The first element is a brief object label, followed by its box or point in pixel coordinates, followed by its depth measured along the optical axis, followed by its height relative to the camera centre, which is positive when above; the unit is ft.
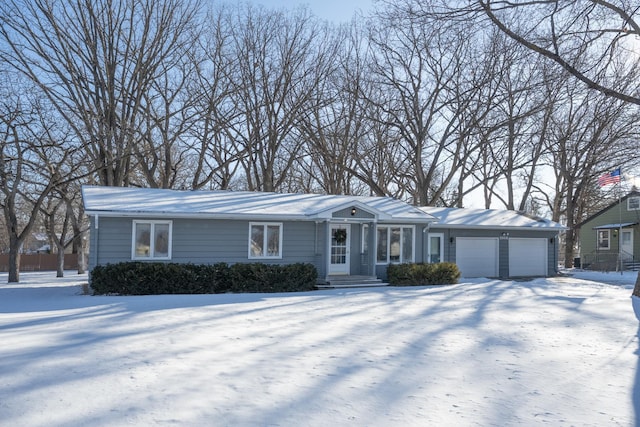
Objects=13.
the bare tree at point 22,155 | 68.49 +12.73
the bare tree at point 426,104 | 85.25 +25.65
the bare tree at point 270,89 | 85.92 +27.31
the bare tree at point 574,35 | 41.11 +18.04
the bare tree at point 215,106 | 84.28 +23.80
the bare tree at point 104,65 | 71.67 +26.04
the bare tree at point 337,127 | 90.17 +22.43
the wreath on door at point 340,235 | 57.11 +1.54
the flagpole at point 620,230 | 98.73 +4.50
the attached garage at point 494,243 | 69.36 +1.18
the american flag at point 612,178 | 79.00 +11.65
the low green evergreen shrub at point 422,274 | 56.44 -2.65
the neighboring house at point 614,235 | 106.32 +3.97
